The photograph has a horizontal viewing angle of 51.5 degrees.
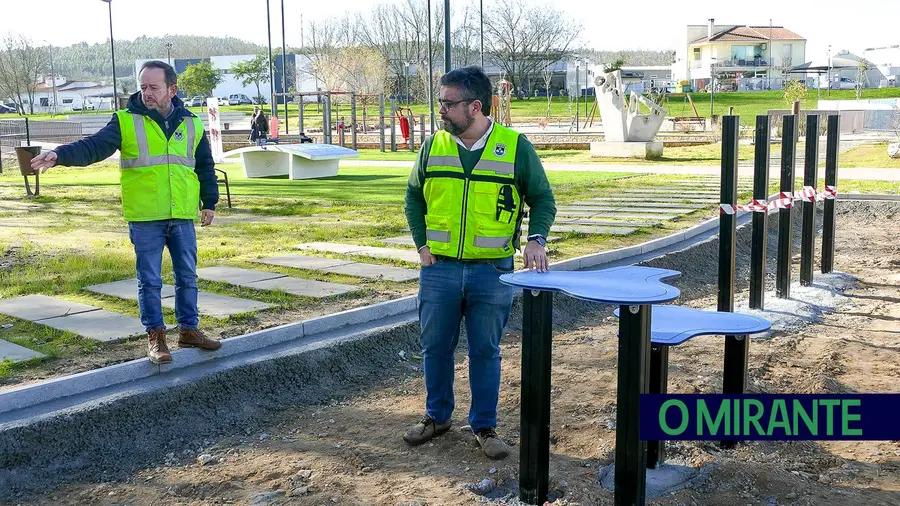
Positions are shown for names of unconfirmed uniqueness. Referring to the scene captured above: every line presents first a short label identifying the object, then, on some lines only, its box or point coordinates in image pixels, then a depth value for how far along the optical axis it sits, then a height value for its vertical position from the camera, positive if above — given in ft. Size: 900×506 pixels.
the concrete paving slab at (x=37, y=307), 22.06 -4.36
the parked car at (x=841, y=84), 291.09 +9.77
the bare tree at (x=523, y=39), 296.10 +25.39
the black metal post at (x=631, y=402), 11.68 -3.55
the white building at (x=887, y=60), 308.52 +19.53
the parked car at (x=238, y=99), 319.39 +8.50
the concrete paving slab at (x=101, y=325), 20.06 -4.41
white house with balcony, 350.02 +25.09
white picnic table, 66.64 -2.66
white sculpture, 87.92 +0.23
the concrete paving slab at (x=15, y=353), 18.22 -4.43
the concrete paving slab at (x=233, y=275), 26.35 -4.34
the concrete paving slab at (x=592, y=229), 36.63 -4.39
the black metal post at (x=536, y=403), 12.85 -3.90
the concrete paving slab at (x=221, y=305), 22.36 -4.43
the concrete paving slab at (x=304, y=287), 24.71 -4.42
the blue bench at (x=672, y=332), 13.98 -3.25
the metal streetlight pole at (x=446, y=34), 63.57 +5.99
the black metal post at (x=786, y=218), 26.83 -2.98
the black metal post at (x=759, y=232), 25.62 -3.21
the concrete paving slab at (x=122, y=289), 24.32 -4.32
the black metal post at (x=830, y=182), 30.35 -2.22
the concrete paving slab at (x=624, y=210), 43.96 -4.35
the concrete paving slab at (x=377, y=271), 27.20 -4.44
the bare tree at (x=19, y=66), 272.21 +18.71
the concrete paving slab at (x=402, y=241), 33.86 -4.36
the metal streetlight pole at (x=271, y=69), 121.19 +6.86
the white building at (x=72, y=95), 360.11 +14.04
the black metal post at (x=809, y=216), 29.22 -3.24
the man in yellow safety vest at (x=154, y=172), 17.25 -0.88
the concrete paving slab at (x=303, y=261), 28.94 -4.35
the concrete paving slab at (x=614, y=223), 38.91 -4.39
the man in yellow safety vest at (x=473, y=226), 14.23 -1.64
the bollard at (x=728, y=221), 23.95 -2.67
